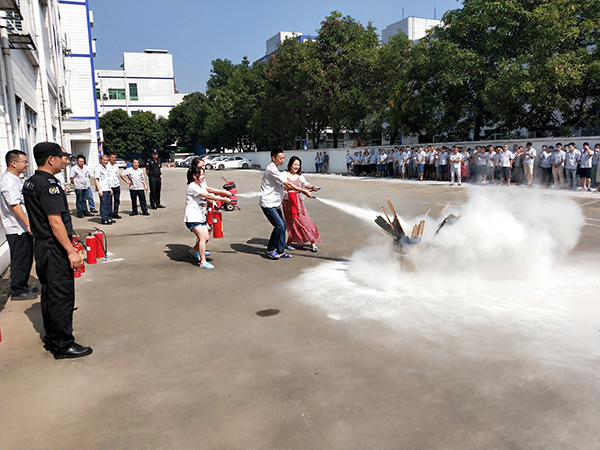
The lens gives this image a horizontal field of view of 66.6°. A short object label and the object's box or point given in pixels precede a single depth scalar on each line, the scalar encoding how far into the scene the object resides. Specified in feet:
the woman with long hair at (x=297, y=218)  28.40
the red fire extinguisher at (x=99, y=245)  22.79
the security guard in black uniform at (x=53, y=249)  13.84
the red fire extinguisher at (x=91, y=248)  20.54
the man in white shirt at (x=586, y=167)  55.93
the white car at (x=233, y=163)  150.92
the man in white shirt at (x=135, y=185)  44.29
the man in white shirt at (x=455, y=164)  70.08
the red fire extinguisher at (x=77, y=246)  17.90
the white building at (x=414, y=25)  210.18
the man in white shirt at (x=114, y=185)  41.93
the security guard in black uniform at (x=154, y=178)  48.32
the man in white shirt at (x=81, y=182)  44.91
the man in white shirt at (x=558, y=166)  58.39
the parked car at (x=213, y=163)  150.51
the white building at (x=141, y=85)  256.52
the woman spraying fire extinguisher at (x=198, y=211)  24.81
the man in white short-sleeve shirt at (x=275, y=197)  25.96
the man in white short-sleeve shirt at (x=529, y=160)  62.08
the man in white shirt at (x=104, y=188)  40.63
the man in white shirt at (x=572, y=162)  57.11
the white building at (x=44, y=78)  36.63
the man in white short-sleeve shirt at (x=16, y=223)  19.51
